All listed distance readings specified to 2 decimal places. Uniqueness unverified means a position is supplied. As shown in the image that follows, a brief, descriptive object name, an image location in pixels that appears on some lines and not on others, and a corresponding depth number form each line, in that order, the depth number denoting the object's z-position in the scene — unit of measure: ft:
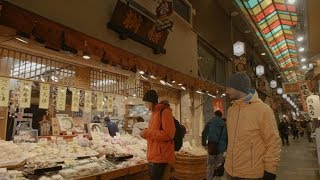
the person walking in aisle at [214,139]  26.07
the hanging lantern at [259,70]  82.69
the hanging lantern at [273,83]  108.98
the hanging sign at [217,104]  44.21
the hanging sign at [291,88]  73.72
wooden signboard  25.22
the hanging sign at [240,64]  57.72
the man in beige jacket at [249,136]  11.34
